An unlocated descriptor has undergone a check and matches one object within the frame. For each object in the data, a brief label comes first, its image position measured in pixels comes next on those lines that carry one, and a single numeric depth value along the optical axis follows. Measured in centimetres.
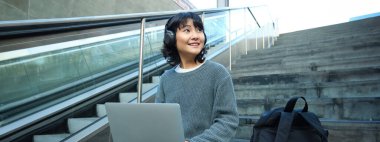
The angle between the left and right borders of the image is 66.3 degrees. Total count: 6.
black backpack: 123
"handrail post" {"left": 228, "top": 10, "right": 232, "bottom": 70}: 443
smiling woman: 116
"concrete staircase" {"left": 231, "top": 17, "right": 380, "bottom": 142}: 198
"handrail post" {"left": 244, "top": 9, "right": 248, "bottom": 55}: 517
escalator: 189
